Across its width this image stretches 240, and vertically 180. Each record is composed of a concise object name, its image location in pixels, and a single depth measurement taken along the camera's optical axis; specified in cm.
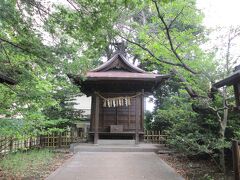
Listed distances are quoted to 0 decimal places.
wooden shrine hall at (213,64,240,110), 543
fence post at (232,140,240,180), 540
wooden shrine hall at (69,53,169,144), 1452
